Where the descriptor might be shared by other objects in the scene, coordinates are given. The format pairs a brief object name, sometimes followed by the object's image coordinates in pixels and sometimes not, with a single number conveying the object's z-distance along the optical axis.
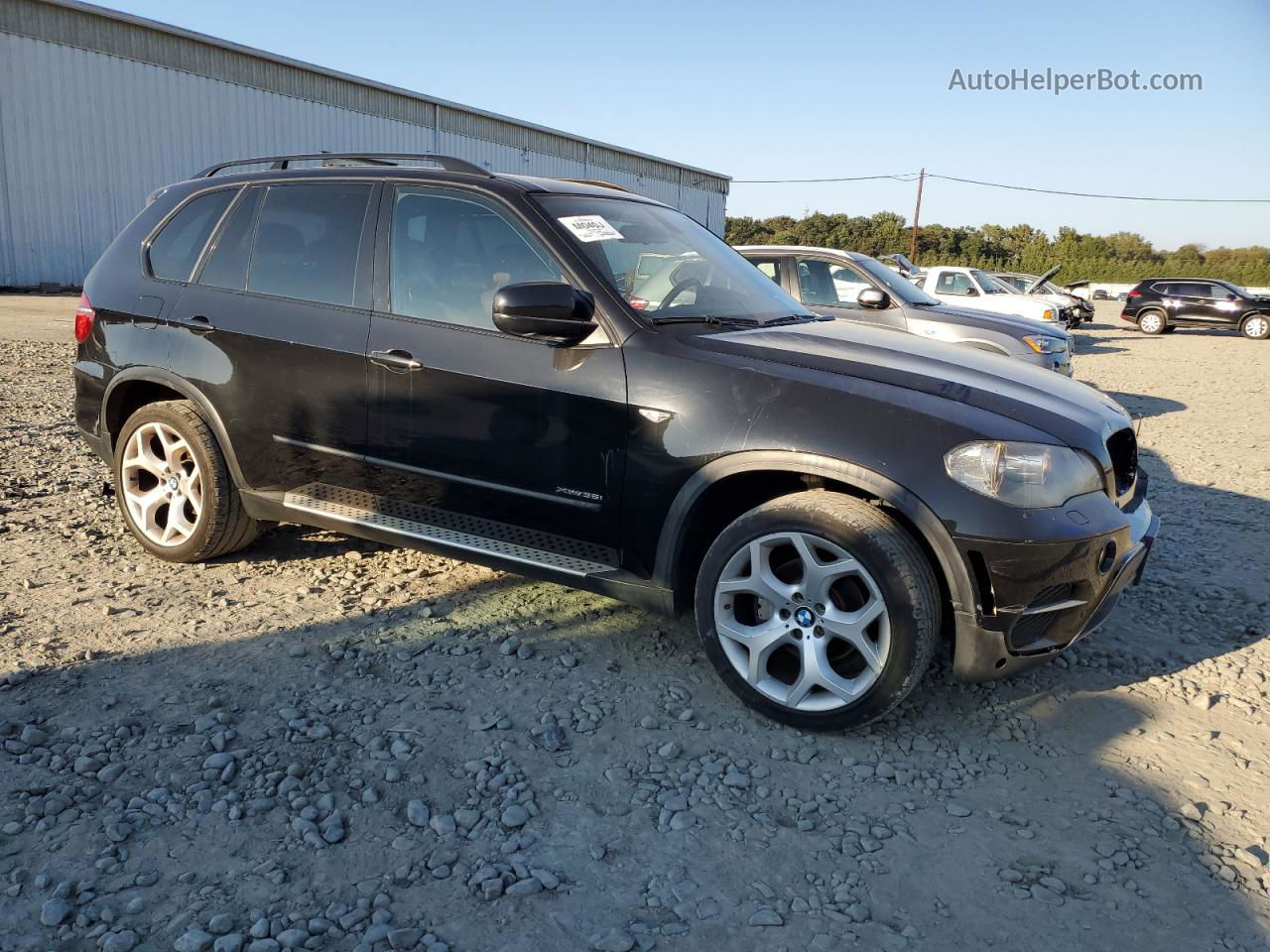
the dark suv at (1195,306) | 25.78
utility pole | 52.92
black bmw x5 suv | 2.95
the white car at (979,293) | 15.48
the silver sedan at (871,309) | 9.15
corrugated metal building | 19.86
